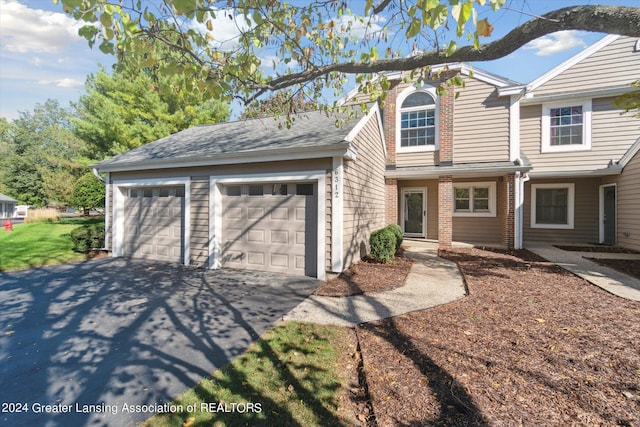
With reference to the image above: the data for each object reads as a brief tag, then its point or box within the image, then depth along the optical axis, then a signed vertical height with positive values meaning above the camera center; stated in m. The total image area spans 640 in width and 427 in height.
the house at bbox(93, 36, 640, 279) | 7.04 +1.21
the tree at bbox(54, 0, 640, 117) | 2.52 +2.09
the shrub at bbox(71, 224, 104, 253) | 9.73 -0.90
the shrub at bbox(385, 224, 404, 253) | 8.97 -0.58
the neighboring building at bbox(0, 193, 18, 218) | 31.68 +0.60
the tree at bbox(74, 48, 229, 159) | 17.86 +6.29
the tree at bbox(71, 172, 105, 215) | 17.61 +1.24
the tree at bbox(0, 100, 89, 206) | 37.00 +8.89
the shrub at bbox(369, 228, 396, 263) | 7.92 -0.88
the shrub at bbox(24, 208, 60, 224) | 18.17 -0.29
